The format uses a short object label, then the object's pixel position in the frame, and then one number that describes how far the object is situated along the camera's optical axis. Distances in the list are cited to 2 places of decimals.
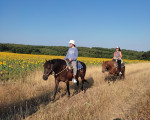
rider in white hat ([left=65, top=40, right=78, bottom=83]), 6.15
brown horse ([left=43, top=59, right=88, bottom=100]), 5.07
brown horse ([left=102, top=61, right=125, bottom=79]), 9.11
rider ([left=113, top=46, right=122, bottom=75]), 9.25
